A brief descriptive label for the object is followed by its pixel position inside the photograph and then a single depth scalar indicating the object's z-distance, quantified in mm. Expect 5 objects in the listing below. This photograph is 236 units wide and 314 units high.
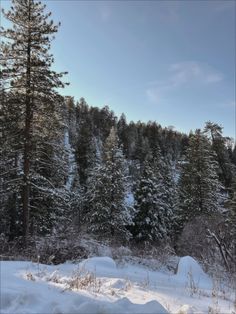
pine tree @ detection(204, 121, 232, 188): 33825
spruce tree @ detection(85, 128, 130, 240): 20457
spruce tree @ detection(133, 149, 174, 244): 21903
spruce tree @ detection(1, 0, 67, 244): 12270
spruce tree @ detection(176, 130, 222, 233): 20063
